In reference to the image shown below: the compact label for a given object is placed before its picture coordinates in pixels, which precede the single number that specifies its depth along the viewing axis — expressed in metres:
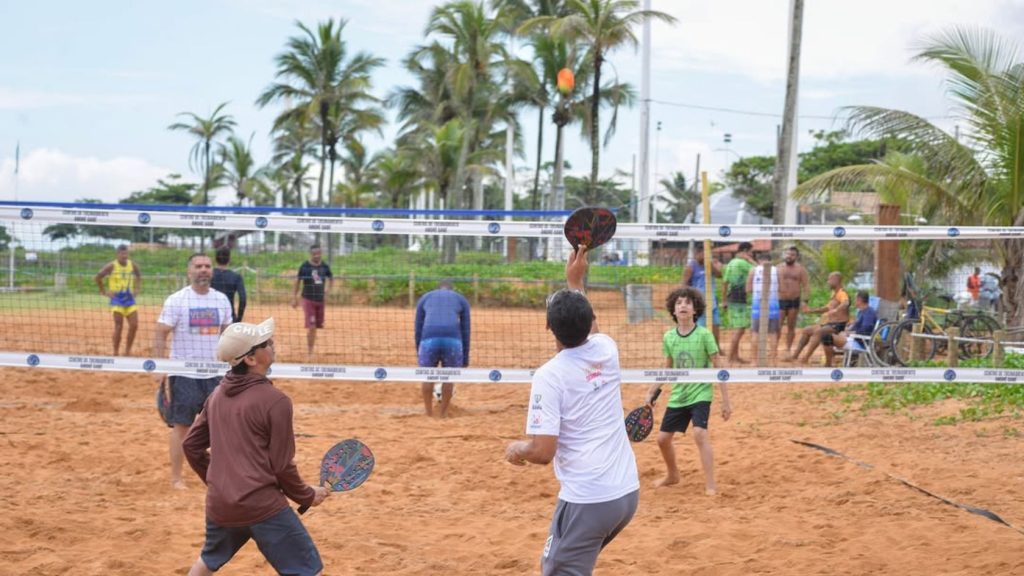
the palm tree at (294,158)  62.59
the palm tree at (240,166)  64.38
